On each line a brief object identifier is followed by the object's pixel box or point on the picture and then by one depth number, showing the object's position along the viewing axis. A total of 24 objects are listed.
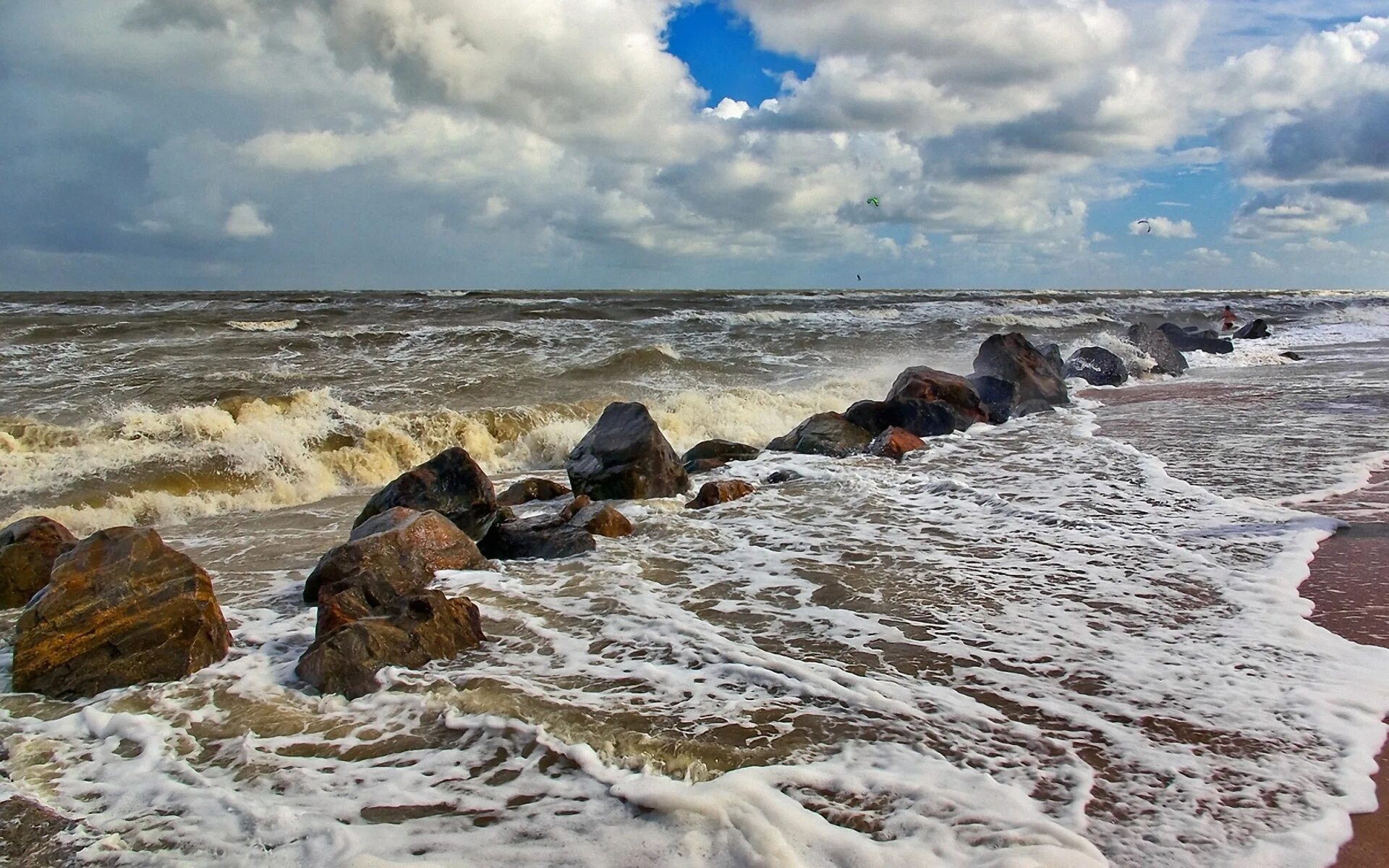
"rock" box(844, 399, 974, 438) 11.88
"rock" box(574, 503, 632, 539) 7.08
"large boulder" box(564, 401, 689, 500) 8.48
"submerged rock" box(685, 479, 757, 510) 8.22
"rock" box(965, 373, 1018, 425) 13.51
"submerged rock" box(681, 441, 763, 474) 10.27
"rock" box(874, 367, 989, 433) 12.23
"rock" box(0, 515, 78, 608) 5.85
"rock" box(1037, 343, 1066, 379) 18.19
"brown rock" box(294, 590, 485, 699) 4.21
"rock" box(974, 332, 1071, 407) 14.40
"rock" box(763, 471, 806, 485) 9.21
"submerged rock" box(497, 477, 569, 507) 9.05
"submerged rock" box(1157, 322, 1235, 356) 25.45
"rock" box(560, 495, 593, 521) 7.50
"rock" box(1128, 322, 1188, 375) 20.81
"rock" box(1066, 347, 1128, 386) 18.88
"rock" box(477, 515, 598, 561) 6.63
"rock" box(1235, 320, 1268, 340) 31.52
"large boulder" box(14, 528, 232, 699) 4.33
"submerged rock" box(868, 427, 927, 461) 10.46
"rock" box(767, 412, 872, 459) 10.77
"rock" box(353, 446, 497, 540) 7.36
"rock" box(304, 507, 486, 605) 5.35
